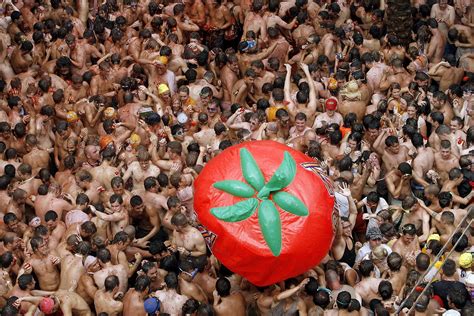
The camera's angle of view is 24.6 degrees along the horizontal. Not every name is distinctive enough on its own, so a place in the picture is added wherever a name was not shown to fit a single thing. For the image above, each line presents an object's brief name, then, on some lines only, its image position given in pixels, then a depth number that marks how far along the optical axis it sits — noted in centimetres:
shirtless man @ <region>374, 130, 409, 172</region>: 1476
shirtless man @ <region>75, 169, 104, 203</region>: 1472
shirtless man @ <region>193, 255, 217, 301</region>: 1338
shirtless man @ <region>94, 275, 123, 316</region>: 1295
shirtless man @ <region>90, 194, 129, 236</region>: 1423
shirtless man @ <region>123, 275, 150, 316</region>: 1287
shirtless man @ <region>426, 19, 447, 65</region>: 1747
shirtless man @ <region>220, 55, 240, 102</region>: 1705
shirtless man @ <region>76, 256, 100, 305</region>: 1324
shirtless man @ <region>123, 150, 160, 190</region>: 1493
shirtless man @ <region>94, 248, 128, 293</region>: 1323
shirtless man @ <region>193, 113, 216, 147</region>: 1565
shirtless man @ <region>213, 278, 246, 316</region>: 1288
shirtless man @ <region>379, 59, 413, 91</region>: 1641
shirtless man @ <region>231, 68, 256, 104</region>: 1672
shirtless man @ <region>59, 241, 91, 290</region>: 1341
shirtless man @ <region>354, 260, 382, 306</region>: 1296
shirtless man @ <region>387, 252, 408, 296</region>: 1300
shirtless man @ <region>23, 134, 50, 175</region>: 1547
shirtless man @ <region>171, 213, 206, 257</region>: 1378
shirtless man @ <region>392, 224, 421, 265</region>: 1336
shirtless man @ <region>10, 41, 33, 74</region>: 1759
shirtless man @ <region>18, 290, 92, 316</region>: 1275
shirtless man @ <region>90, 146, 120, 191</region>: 1499
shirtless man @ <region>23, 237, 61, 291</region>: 1348
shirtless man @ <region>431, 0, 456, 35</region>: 1794
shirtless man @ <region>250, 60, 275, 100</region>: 1663
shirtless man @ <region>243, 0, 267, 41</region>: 1805
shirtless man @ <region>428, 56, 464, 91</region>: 1689
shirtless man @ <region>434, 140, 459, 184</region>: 1462
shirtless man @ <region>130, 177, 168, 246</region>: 1453
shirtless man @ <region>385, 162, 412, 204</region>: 1460
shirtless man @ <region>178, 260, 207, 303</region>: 1310
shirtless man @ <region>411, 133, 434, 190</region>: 1466
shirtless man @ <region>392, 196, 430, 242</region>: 1384
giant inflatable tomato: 1226
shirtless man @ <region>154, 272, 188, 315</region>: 1288
